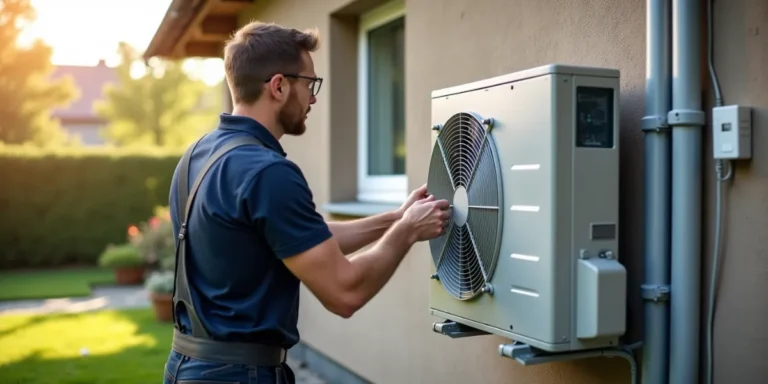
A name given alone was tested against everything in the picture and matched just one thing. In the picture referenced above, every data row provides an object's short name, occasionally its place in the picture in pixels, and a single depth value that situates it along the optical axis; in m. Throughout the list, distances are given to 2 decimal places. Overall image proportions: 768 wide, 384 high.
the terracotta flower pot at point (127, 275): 13.22
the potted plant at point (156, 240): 12.66
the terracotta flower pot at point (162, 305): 9.12
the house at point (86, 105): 41.62
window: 5.37
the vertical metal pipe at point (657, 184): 2.45
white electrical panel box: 2.22
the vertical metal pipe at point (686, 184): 2.38
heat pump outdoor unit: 2.38
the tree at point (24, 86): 26.36
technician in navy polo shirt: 2.17
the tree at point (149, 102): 31.45
